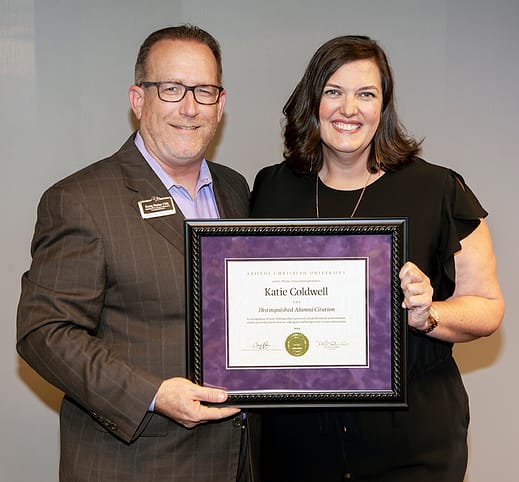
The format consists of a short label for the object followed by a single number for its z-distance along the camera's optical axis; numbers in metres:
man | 2.10
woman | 2.37
